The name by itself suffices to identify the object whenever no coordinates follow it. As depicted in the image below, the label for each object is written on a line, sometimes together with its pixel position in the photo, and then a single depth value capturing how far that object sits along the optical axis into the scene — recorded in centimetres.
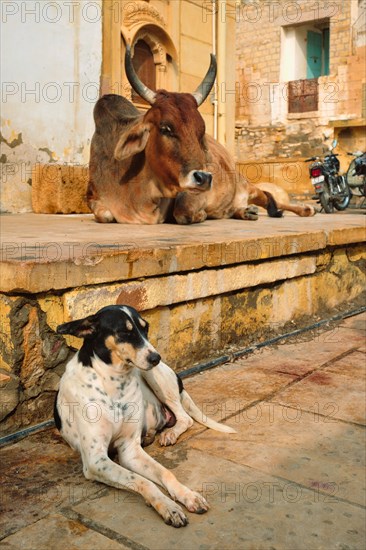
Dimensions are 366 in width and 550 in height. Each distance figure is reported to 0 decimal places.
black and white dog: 252
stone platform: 318
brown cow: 521
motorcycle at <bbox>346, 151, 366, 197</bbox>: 1091
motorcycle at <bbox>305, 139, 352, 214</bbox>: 1038
